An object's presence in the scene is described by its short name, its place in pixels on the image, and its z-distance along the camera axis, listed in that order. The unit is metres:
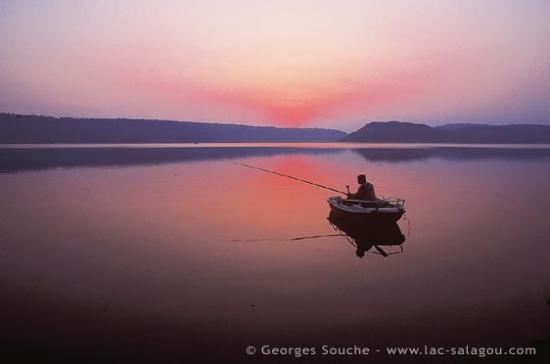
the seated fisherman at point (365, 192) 19.48
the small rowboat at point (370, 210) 18.19
